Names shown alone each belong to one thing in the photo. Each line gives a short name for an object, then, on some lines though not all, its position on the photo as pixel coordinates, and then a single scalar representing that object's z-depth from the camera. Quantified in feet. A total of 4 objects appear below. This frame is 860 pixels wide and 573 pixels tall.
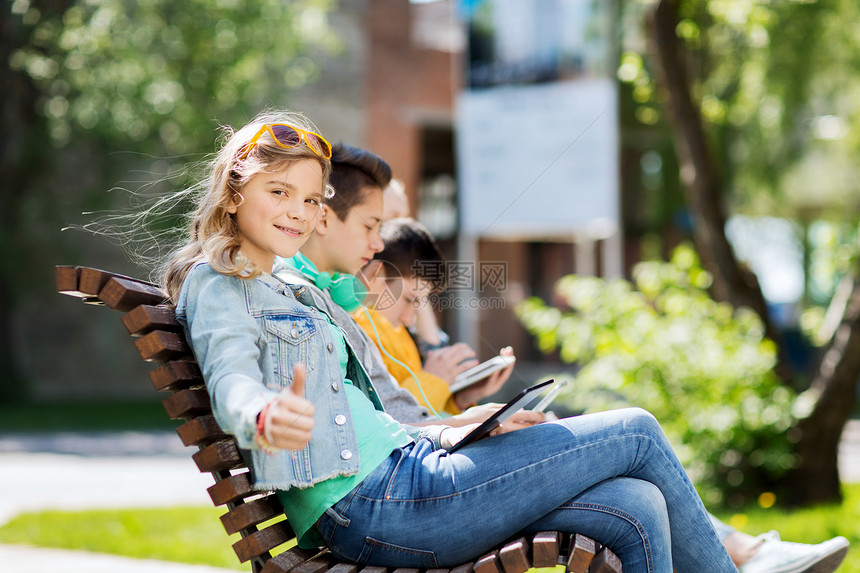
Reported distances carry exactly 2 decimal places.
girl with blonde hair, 6.59
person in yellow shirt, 9.11
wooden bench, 6.42
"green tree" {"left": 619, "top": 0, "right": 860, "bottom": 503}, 17.95
